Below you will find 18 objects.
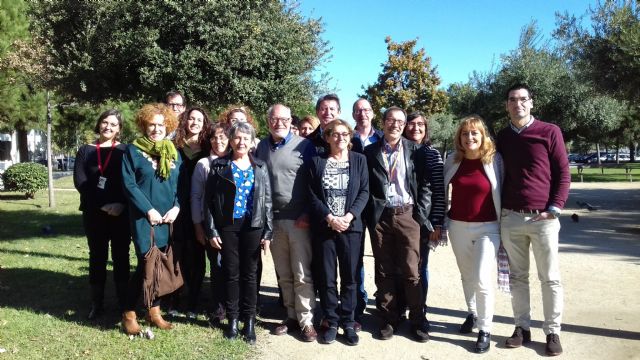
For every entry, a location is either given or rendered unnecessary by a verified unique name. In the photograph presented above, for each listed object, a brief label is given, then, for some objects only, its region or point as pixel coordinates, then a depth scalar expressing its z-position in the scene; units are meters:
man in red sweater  4.16
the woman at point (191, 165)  5.11
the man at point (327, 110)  5.11
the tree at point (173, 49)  7.75
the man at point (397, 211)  4.52
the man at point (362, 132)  5.11
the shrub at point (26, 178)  16.80
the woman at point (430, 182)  4.57
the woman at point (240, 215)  4.42
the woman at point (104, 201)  4.89
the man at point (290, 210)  4.56
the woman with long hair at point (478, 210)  4.31
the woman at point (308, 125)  5.48
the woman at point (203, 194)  4.65
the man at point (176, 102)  5.70
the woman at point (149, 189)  4.48
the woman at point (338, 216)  4.40
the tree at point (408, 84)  31.16
